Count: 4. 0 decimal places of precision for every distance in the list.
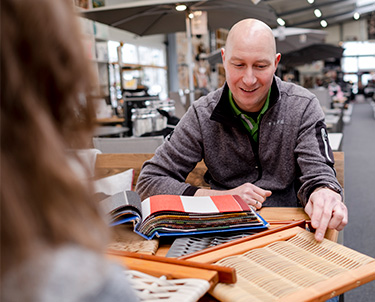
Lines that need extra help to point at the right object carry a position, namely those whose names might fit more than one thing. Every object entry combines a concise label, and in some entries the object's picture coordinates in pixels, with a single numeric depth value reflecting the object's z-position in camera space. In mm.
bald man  1760
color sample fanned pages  1183
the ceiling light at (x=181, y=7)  5375
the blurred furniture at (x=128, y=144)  2705
